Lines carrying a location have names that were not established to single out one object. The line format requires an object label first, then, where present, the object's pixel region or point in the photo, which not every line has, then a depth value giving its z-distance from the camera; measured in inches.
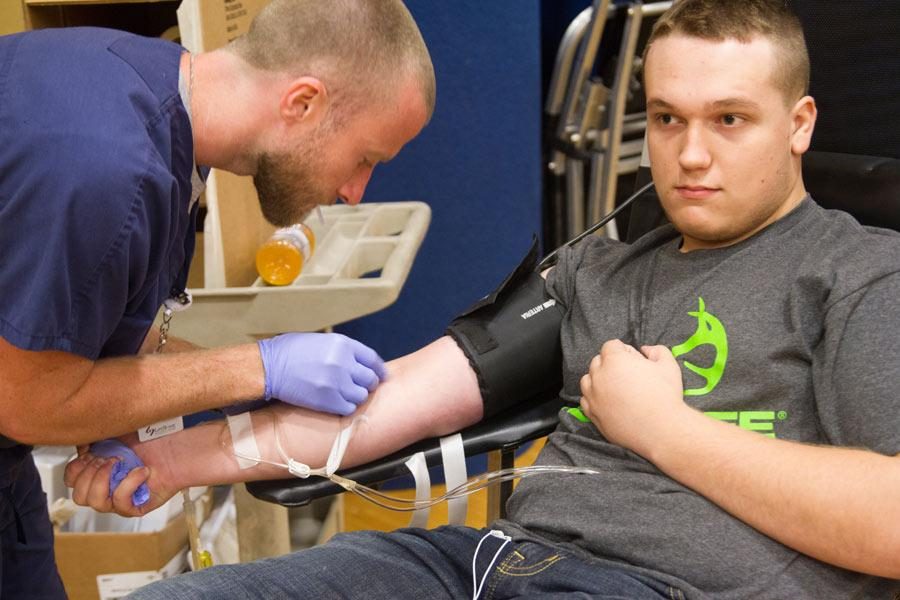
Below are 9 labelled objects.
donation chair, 51.9
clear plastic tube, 50.4
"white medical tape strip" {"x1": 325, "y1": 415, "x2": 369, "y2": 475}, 51.4
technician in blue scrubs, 41.2
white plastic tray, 64.1
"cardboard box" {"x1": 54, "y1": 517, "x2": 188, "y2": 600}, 76.0
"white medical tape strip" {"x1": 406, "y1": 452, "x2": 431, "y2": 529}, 51.6
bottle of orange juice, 70.5
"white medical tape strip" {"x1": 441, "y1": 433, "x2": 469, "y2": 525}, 52.1
